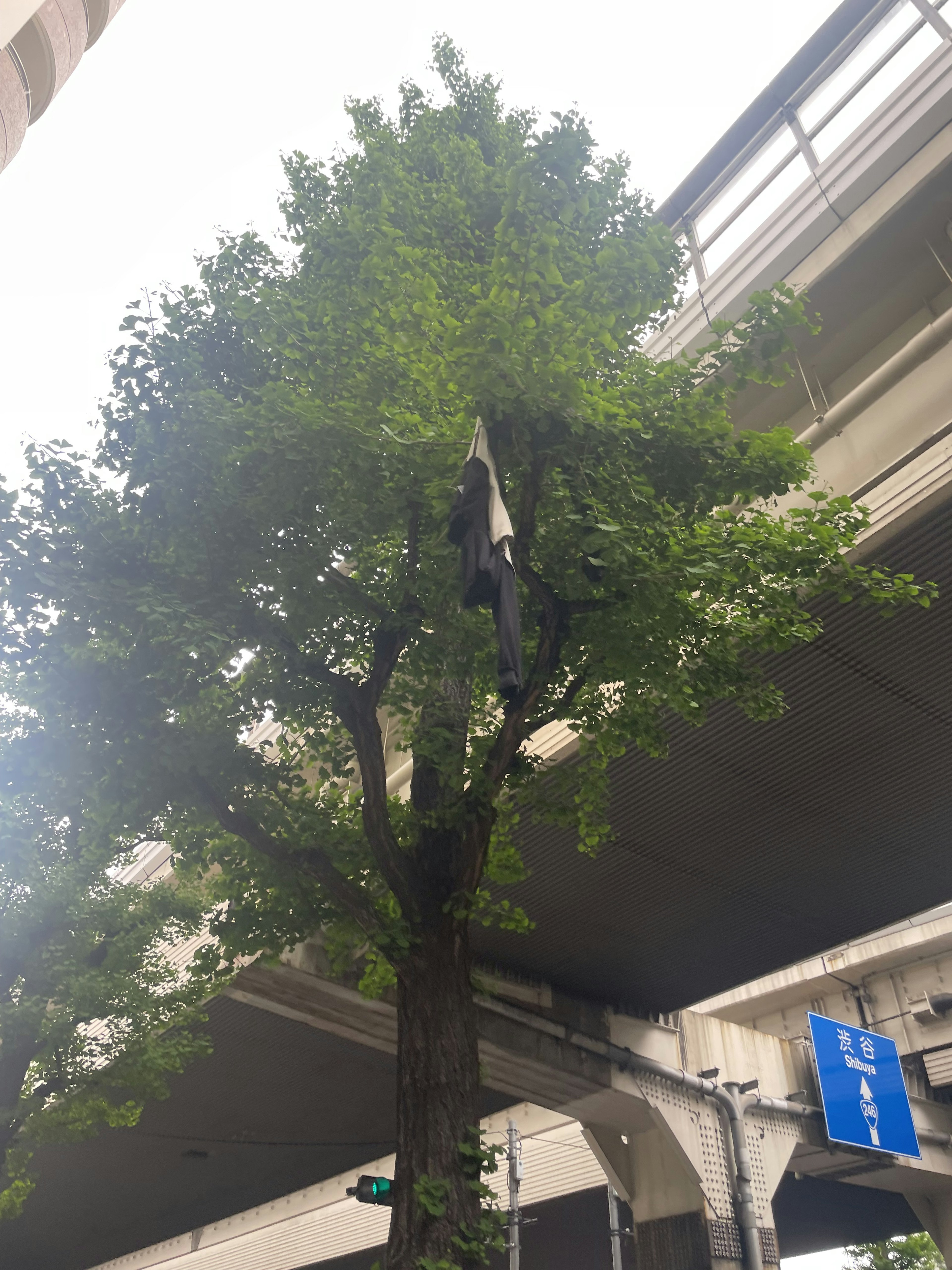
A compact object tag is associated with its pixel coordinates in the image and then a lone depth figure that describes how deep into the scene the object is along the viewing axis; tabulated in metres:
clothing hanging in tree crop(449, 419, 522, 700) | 5.21
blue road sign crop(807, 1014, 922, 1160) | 12.73
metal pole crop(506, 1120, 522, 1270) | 16.17
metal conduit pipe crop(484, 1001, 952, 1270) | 13.78
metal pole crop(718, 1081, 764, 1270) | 13.54
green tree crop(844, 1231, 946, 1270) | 26.25
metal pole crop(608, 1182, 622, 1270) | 16.55
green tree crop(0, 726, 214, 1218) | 13.01
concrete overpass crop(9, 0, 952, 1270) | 8.71
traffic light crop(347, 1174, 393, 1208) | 7.42
